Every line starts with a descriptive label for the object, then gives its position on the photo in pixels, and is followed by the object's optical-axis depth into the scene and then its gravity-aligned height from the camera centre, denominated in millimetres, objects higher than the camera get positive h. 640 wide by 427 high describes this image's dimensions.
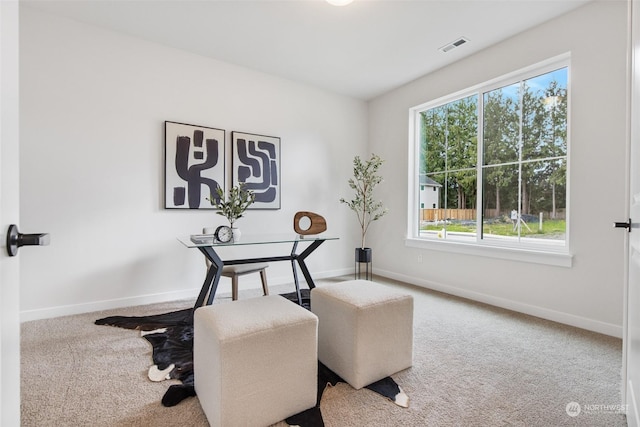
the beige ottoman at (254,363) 1341 -690
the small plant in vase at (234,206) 2691 +62
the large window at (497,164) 2945 +570
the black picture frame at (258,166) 3748 +595
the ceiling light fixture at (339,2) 2420 +1676
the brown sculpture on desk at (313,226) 2984 -119
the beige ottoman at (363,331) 1720 -681
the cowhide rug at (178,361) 1602 -968
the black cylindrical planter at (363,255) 4173 -558
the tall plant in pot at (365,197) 4352 +259
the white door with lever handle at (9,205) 603 +13
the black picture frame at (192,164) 3332 +544
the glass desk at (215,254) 2379 -312
